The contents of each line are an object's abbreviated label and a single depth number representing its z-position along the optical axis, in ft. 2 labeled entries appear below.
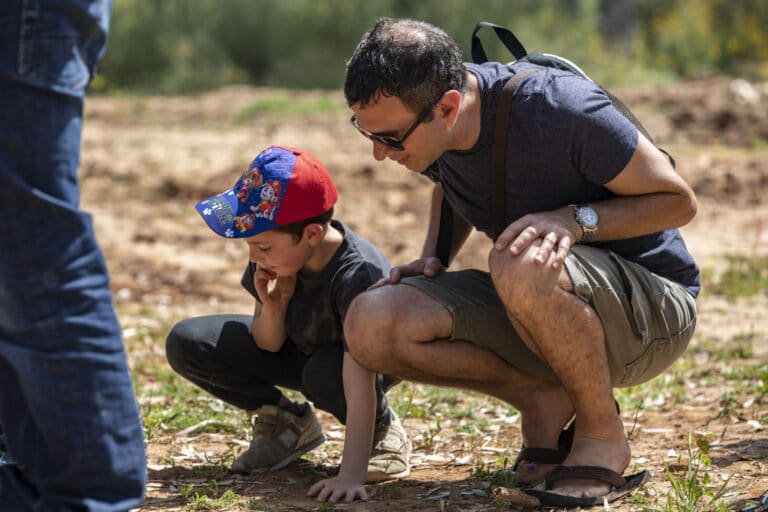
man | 21.07
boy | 22.56
